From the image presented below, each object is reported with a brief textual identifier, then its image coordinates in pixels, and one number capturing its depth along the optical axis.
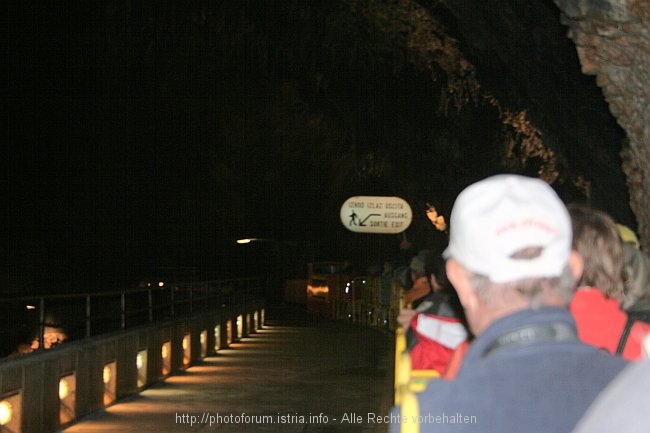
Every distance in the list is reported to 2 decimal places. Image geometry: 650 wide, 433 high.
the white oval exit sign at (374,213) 22.80
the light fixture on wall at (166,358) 15.65
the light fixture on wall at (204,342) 18.91
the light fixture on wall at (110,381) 12.59
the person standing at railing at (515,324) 2.29
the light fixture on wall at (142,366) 14.17
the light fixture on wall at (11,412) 9.20
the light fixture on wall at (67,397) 10.91
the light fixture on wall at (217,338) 20.47
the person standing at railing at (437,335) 4.83
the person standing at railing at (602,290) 3.43
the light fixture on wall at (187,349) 17.39
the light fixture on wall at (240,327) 23.78
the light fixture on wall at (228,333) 21.97
